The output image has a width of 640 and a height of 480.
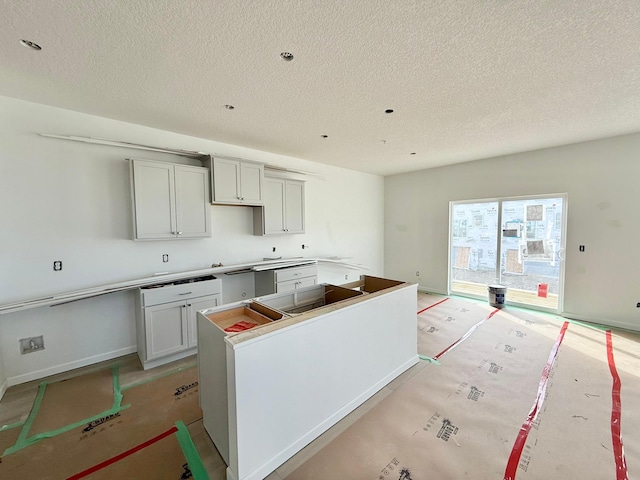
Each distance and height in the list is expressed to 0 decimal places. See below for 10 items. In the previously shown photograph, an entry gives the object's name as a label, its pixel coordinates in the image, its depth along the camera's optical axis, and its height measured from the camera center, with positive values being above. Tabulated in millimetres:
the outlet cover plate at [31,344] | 2690 -1165
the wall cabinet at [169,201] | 3006 +347
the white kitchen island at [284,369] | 1608 -1011
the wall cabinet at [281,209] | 4145 +321
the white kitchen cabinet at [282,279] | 4078 -789
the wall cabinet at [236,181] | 3525 +665
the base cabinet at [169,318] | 2916 -1007
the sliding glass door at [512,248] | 4531 -374
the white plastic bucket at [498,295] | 4855 -1213
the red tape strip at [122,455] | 1716 -1561
